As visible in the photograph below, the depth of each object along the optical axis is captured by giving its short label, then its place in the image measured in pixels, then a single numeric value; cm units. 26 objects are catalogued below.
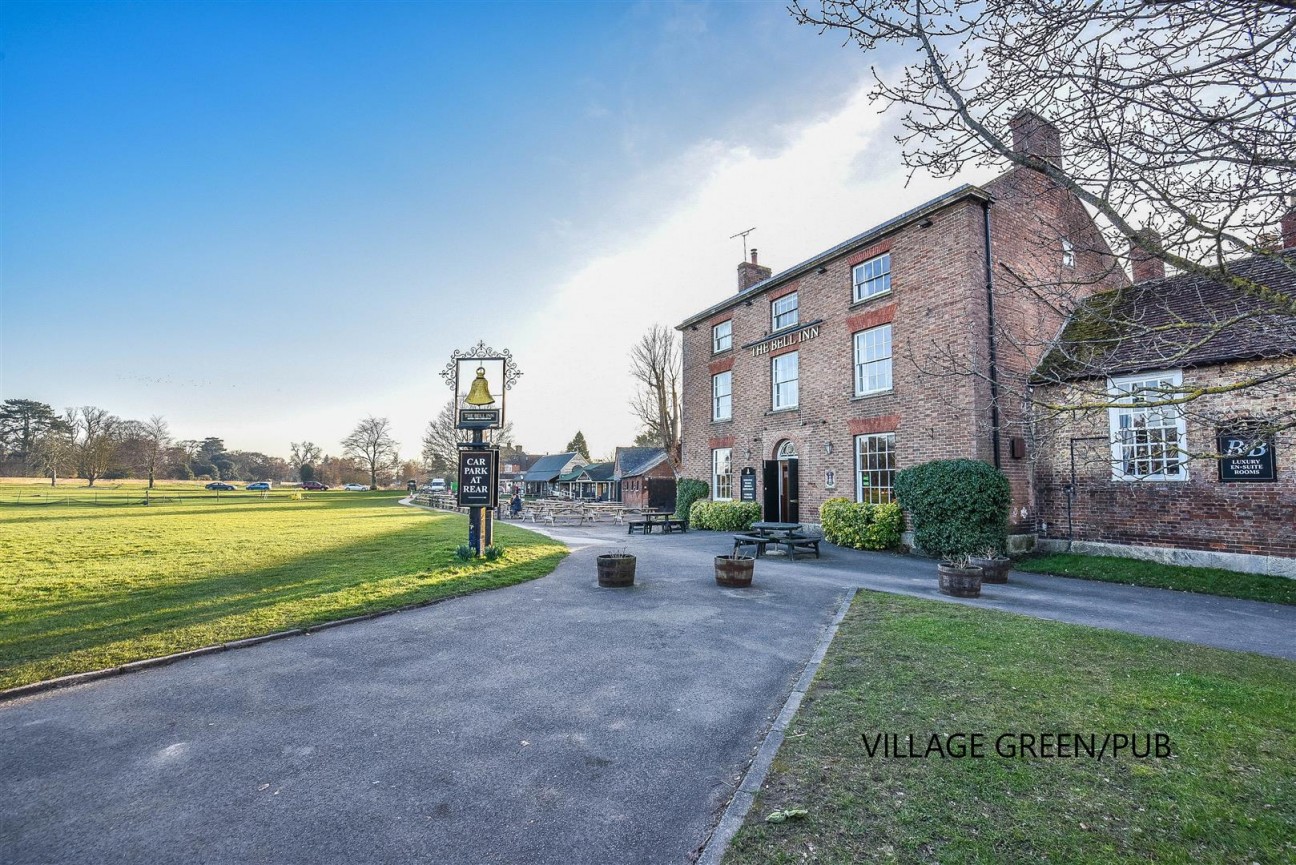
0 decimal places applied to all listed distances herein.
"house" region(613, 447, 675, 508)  3972
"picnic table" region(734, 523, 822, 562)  1338
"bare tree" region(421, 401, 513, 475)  6681
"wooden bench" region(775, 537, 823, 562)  1339
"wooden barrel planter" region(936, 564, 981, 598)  904
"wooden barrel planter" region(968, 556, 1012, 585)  1052
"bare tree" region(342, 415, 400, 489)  8744
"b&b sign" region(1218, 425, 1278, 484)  1037
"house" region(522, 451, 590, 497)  6241
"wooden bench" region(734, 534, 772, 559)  1321
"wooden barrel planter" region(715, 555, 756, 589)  988
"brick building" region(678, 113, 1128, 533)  1374
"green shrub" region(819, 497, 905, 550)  1440
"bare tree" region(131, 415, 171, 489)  7306
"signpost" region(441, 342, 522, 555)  1260
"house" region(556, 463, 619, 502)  5141
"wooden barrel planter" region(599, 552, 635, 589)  995
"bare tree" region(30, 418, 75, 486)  6191
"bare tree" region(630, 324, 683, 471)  3878
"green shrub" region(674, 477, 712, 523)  2225
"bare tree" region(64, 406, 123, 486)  6175
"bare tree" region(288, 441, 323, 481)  10049
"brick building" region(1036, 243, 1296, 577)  1035
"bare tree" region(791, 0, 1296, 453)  326
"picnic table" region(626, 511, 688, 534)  2030
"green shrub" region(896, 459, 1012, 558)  1234
